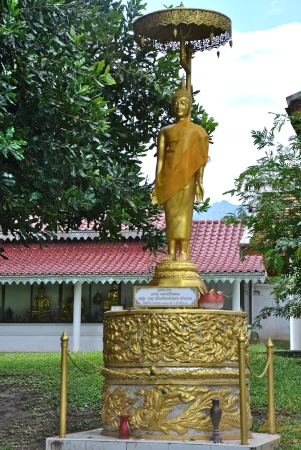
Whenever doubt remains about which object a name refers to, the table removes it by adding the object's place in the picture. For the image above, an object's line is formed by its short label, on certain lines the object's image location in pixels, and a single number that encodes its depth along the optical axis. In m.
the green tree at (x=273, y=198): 12.95
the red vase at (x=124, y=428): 8.18
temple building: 21.69
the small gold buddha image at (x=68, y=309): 24.42
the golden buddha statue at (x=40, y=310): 24.47
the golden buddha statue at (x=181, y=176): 9.29
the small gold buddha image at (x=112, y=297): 24.31
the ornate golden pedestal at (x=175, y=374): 8.16
